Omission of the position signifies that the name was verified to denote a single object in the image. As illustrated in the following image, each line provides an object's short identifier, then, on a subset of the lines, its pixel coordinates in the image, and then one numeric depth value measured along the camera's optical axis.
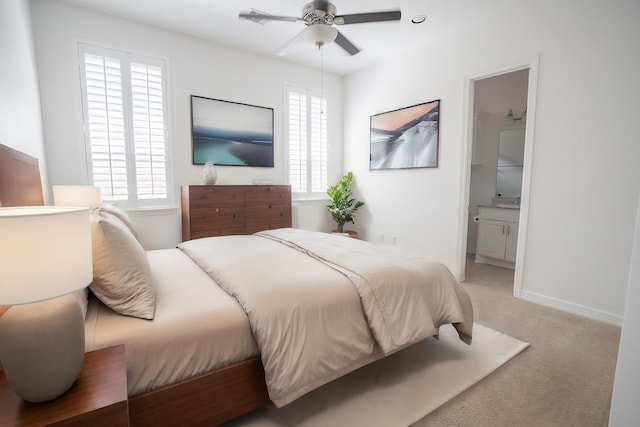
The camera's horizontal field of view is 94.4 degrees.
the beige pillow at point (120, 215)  2.04
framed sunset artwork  3.79
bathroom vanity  4.00
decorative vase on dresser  3.60
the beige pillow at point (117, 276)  1.24
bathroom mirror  4.41
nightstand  0.77
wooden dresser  3.41
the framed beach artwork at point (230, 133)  3.75
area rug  1.50
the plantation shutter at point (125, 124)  3.11
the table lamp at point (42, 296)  0.71
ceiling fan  2.26
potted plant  4.75
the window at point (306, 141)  4.54
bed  1.17
